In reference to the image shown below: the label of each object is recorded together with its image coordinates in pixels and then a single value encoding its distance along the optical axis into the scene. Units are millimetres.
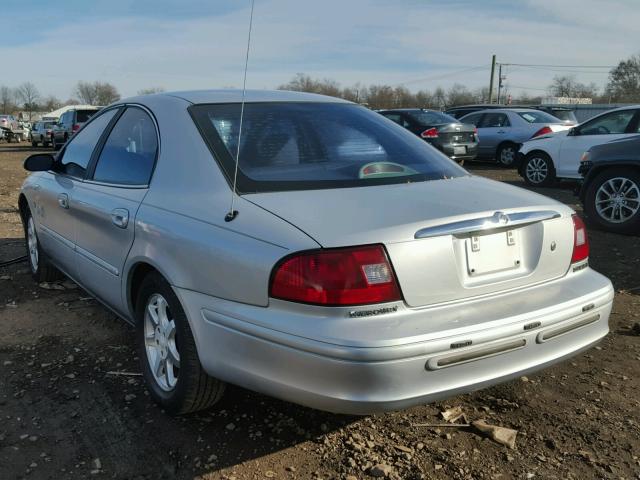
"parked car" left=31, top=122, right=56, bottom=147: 28953
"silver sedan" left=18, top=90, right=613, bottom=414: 2141
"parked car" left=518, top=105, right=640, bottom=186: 9328
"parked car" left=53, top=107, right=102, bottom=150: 24062
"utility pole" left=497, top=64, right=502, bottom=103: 54438
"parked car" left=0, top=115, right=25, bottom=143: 36594
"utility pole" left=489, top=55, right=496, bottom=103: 49938
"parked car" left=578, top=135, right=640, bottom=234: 6922
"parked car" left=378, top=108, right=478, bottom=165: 13664
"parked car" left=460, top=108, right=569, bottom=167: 14180
